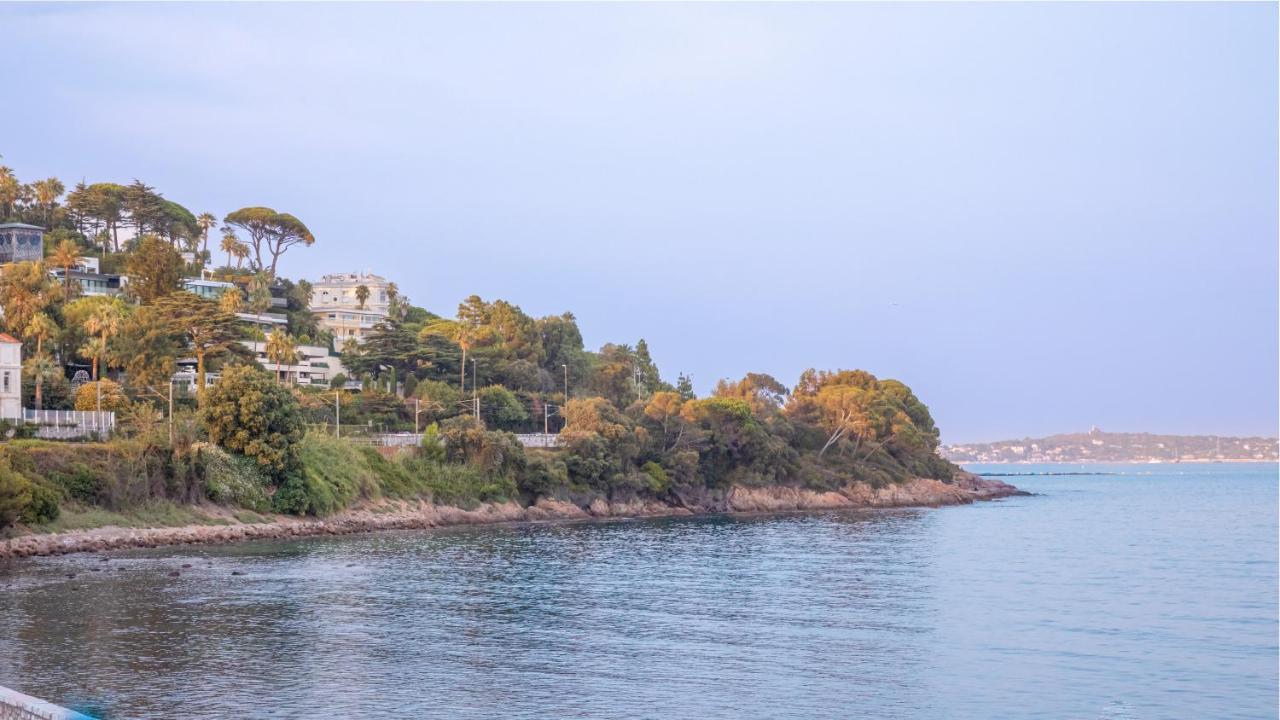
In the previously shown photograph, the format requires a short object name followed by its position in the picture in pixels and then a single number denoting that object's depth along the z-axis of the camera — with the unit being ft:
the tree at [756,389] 529.45
